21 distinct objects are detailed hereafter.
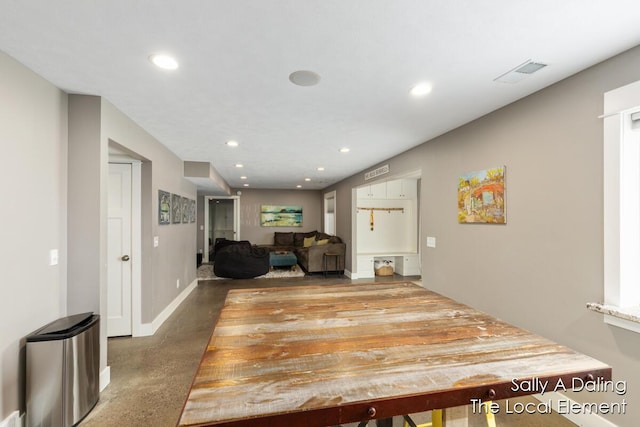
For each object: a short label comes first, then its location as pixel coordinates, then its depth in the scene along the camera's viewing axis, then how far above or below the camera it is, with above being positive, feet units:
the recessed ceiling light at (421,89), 6.73 +3.12
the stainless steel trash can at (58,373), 5.61 -3.30
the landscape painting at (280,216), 30.73 -0.14
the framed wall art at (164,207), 11.75 +0.34
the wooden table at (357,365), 2.35 -1.59
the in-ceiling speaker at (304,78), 6.14 +3.11
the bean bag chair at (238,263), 20.10 -3.49
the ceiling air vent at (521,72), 5.79 +3.10
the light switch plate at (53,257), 6.45 -0.97
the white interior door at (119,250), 10.46 -1.31
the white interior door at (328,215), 29.27 -0.04
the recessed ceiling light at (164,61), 5.48 +3.11
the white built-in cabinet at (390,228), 21.47 -1.09
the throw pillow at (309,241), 27.55 -2.61
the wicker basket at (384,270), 21.59 -4.35
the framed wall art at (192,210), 17.10 +0.28
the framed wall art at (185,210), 15.40 +0.28
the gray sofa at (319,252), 21.68 -3.14
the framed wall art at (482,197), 8.11 +0.55
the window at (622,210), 5.41 +0.08
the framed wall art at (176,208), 13.41 +0.32
